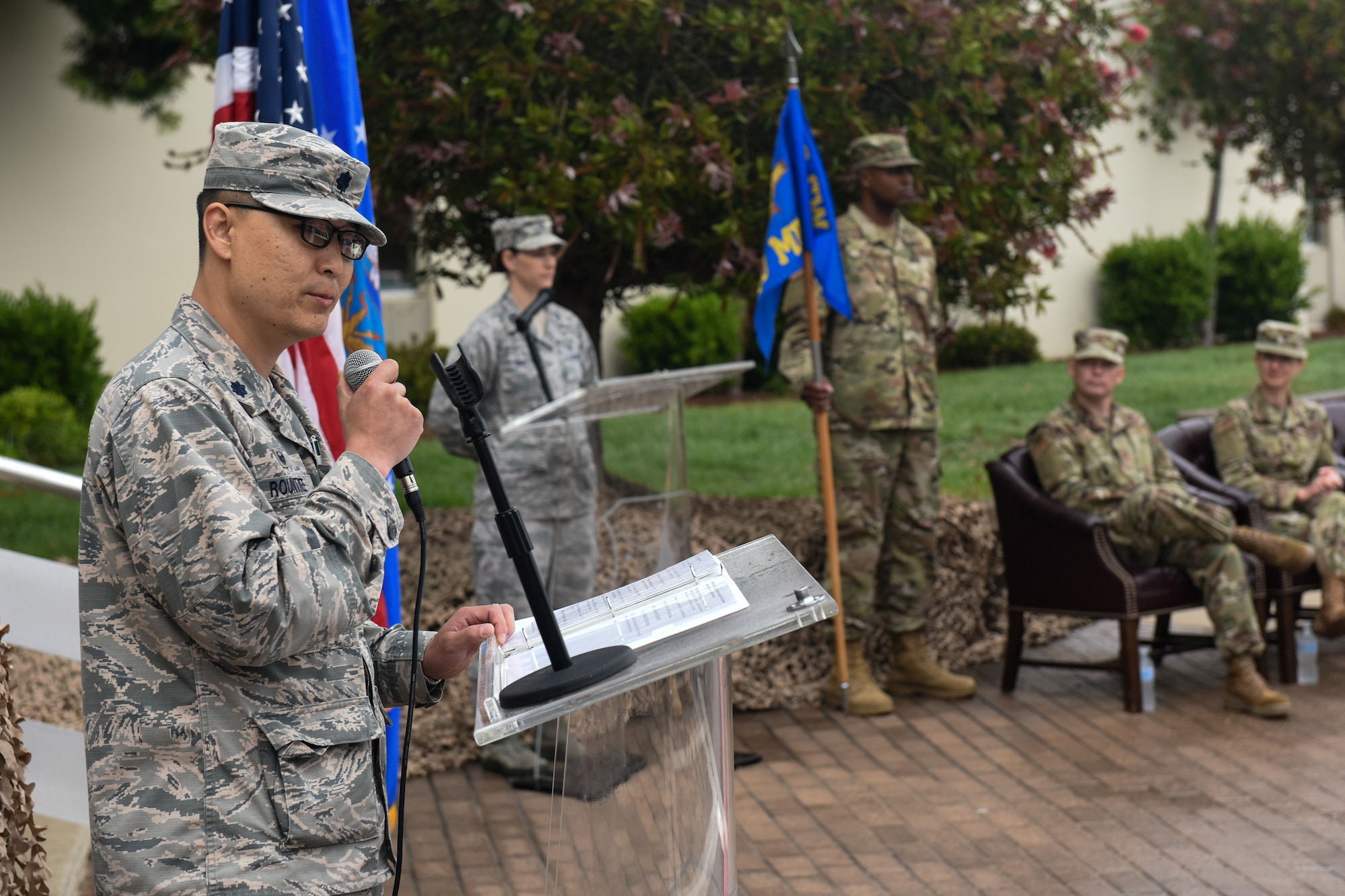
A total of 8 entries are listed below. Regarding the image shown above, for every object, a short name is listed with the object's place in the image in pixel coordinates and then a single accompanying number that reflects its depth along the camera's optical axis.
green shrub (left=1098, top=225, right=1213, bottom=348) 19.23
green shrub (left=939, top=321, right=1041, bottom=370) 17.73
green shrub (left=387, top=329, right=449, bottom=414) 13.78
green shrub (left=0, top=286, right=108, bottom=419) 12.19
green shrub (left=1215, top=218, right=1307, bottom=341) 20.41
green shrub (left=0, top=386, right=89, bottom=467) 11.15
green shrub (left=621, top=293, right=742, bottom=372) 16.06
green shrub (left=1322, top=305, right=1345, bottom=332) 23.00
